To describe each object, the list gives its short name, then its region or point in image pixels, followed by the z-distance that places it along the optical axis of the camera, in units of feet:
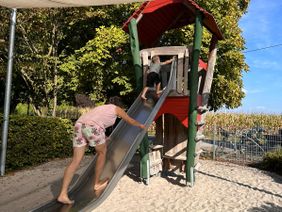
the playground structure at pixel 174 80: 14.42
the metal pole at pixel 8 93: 17.89
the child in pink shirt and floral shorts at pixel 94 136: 10.04
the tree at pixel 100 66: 28.83
